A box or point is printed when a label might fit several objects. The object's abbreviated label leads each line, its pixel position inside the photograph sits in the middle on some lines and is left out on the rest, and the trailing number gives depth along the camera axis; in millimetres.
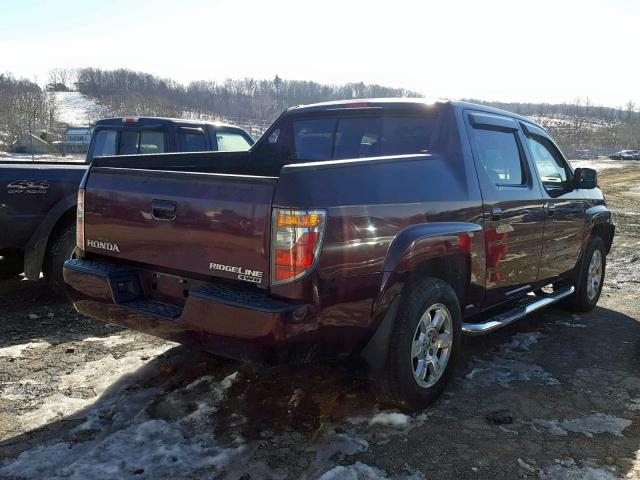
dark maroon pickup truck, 2766
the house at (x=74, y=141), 64688
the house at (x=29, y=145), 61066
